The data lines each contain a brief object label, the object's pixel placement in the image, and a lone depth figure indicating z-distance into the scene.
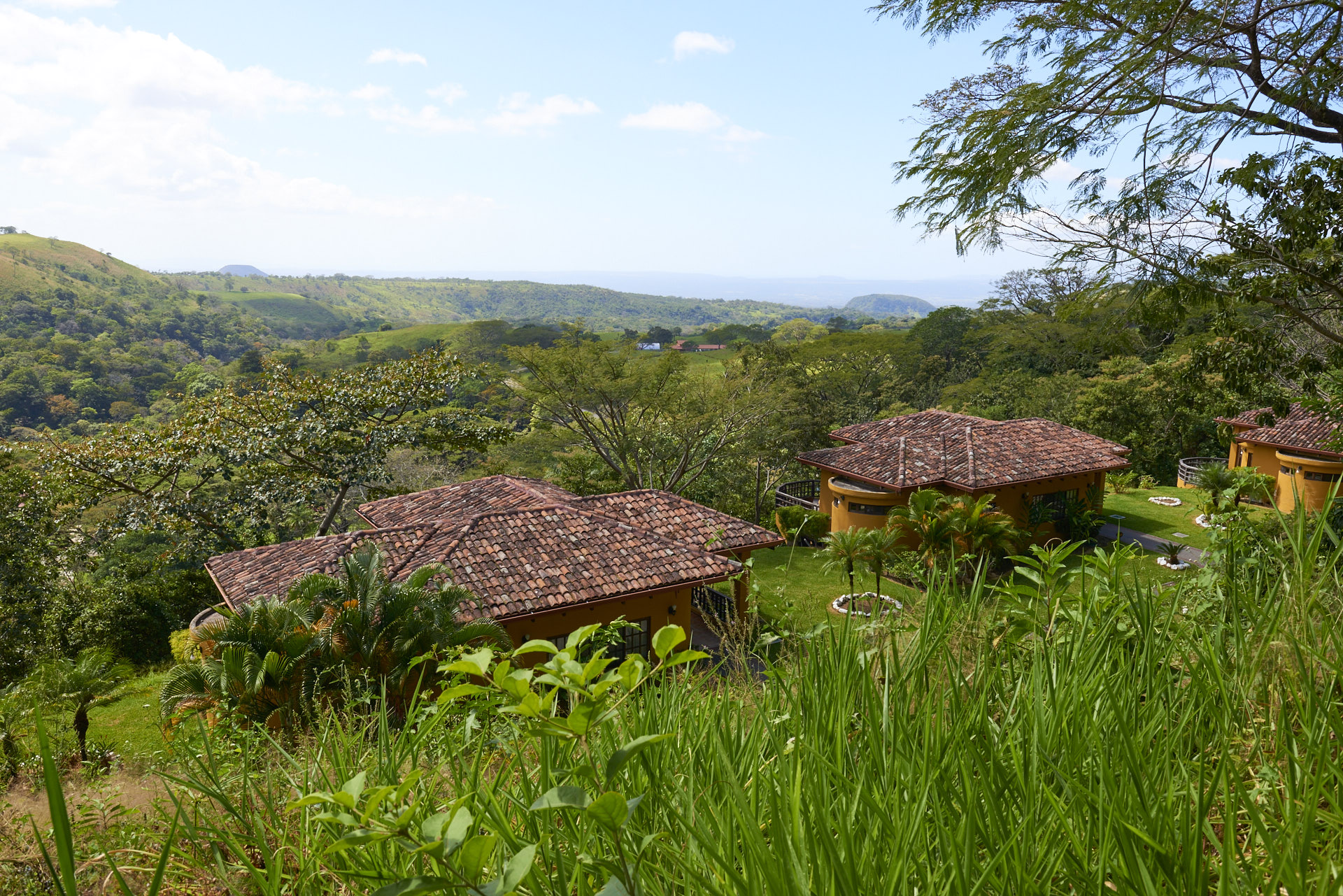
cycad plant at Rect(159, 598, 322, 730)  10.58
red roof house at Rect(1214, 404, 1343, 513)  26.84
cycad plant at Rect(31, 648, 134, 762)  13.36
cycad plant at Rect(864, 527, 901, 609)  17.31
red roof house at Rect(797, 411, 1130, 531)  24.77
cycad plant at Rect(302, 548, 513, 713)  11.29
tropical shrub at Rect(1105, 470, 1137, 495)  32.19
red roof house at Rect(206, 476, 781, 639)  15.49
